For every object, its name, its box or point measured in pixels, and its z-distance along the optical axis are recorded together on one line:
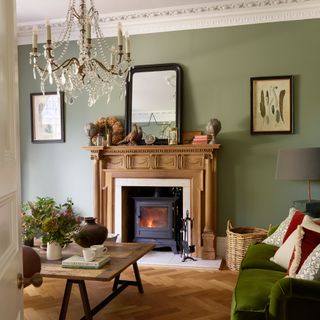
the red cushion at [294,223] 3.03
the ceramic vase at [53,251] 3.07
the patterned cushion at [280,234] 3.24
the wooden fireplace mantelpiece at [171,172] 4.63
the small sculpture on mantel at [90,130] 4.87
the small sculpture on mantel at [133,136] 4.80
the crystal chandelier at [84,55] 3.03
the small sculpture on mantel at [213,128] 4.52
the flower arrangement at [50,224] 3.05
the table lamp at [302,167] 3.84
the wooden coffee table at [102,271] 2.63
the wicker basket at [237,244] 4.19
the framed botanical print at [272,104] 4.56
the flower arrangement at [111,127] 4.96
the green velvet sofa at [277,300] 1.97
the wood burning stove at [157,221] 4.86
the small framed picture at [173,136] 4.74
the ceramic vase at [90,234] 3.20
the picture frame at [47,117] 5.30
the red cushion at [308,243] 2.34
